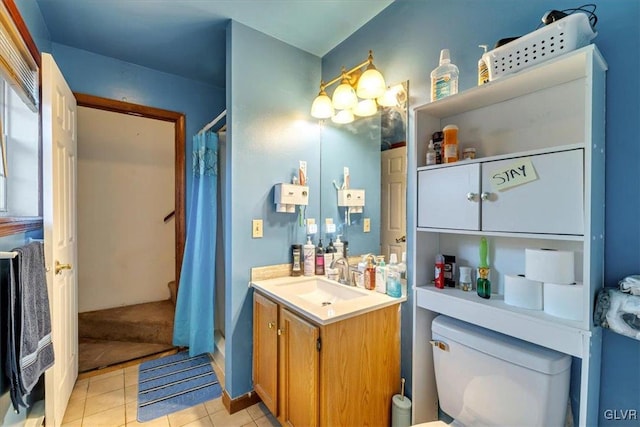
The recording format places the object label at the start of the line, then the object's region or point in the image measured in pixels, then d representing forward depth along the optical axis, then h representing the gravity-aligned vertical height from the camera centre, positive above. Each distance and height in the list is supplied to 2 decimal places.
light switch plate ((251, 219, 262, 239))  1.84 -0.11
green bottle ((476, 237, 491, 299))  1.12 -0.26
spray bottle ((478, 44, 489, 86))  1.07 +0.54
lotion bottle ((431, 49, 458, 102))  1.20 +0.57
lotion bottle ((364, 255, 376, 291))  1.62 -0.37
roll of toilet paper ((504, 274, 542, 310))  0.97 -0.29
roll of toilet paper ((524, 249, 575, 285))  0.90 -0.18
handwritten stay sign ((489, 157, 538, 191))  0.93 +0.12
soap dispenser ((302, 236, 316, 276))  1.94 -0.34
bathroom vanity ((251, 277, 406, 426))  1.24 -0.71
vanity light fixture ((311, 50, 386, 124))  1.58 +0.70
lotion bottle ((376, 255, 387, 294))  1.55 -0.37
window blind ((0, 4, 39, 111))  1.14 +0.67
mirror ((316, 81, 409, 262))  1.59 +0.23
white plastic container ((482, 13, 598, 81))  0.83 +0.53
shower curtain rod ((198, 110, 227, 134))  2.19 +0.69
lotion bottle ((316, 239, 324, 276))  1.94 -0.37
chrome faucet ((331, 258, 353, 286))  1.82 -0.38
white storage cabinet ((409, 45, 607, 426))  0.83 +0.04
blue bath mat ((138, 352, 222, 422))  1.78 -1.24
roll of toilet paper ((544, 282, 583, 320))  0.87 -0.28
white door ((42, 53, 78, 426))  1.43 -0.08
